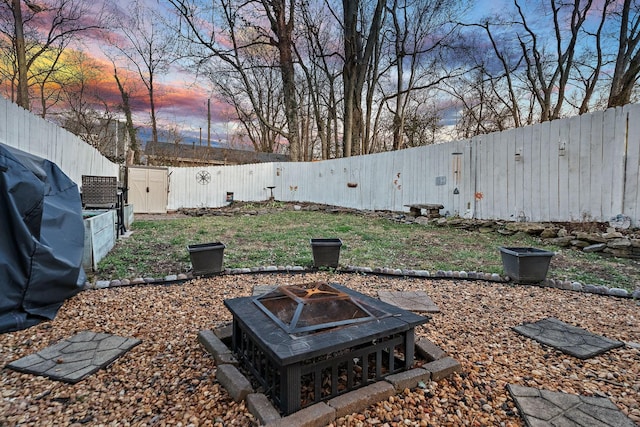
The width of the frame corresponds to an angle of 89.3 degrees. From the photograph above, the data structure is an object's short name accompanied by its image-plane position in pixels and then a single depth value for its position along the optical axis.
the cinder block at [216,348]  1.65
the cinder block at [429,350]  1.72
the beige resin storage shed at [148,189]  10.48
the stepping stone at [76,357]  1.62
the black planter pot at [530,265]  3.15
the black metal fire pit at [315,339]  1.29
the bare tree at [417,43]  13.77
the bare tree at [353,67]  11.70
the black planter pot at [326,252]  3.62
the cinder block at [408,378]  1.46
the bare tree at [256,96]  14.54
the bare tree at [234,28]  12.39
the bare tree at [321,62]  14.06
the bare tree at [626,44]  9.34
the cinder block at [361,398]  1.31
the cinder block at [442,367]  1.57
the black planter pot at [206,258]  3.34
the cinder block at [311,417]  1.19
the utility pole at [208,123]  23.97
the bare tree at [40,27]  9.21
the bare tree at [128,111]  15.05
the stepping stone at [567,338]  1.85
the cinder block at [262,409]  1.23
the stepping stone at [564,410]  1.27
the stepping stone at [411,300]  2.54
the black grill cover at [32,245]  2.09
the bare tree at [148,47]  13.62
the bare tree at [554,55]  11.20
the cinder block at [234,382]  1.40
